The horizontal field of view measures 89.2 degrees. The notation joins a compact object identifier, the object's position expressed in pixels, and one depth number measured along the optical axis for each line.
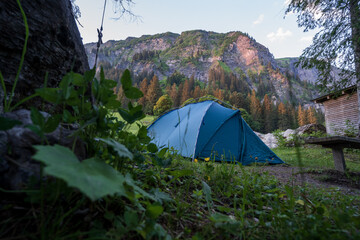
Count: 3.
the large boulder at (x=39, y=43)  0.92
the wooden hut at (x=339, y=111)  12.95
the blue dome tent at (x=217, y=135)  4.69
